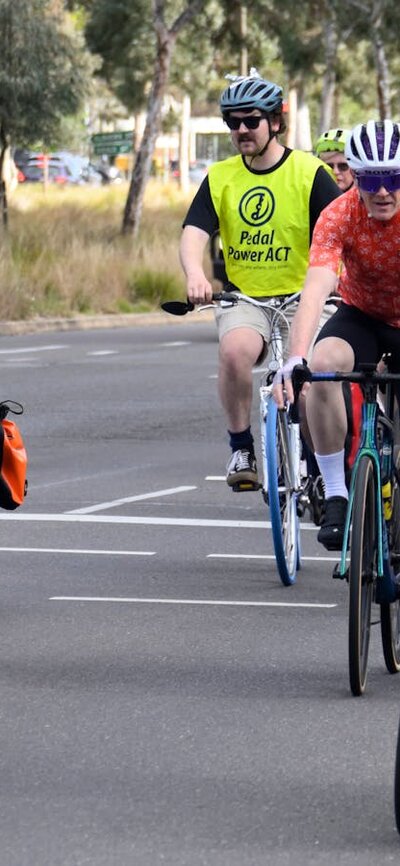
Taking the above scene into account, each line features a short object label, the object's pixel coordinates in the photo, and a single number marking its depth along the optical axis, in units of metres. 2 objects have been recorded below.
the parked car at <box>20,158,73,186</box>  78.38
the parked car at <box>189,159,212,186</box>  89.12
